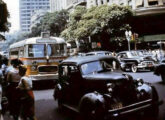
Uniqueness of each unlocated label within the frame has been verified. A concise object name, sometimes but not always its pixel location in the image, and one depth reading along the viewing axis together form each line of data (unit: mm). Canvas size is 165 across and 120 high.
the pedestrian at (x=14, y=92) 7880
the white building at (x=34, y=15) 138912
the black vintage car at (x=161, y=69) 14852
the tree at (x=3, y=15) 29709
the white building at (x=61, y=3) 66681
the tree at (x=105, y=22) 43031
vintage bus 16641
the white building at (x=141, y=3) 44512
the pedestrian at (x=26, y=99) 6859
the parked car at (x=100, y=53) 24027
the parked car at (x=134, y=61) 22656
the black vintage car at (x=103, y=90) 6922
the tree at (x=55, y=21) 72000
